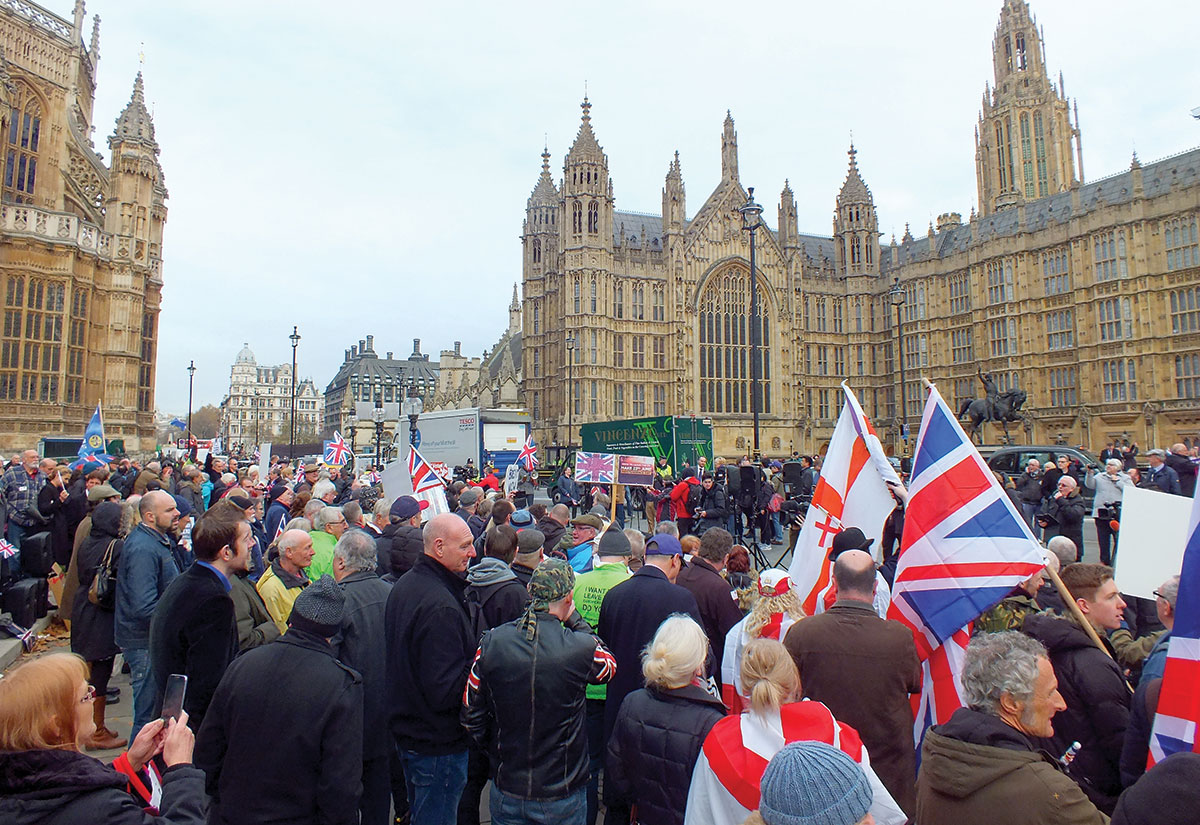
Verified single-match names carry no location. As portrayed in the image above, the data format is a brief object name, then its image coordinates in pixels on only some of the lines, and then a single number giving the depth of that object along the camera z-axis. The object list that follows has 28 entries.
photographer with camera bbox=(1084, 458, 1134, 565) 11.66
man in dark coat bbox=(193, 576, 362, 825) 3.21
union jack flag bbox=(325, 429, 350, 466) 24.33
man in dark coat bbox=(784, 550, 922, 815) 3.71
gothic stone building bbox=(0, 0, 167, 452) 24.59
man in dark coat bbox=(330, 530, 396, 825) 4.22
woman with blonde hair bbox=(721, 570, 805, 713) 4.11
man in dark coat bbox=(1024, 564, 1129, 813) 3.25
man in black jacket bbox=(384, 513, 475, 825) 3.92
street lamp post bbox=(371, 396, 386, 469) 30.80
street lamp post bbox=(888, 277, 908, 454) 40.93
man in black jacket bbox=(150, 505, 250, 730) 4.05
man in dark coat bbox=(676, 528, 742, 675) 5.27
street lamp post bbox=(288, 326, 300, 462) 34.34
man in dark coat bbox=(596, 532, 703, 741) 4.43
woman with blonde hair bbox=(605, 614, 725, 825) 3.12
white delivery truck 28.31
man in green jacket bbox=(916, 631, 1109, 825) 2.35
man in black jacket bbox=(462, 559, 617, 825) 3.51
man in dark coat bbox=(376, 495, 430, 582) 5.99
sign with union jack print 17.56
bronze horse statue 26.39
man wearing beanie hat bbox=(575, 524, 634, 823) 4.65
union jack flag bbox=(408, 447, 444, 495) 10.59
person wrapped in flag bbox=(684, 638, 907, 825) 2.68
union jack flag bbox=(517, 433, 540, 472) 24.17
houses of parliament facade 37.59
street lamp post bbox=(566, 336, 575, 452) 40.84
